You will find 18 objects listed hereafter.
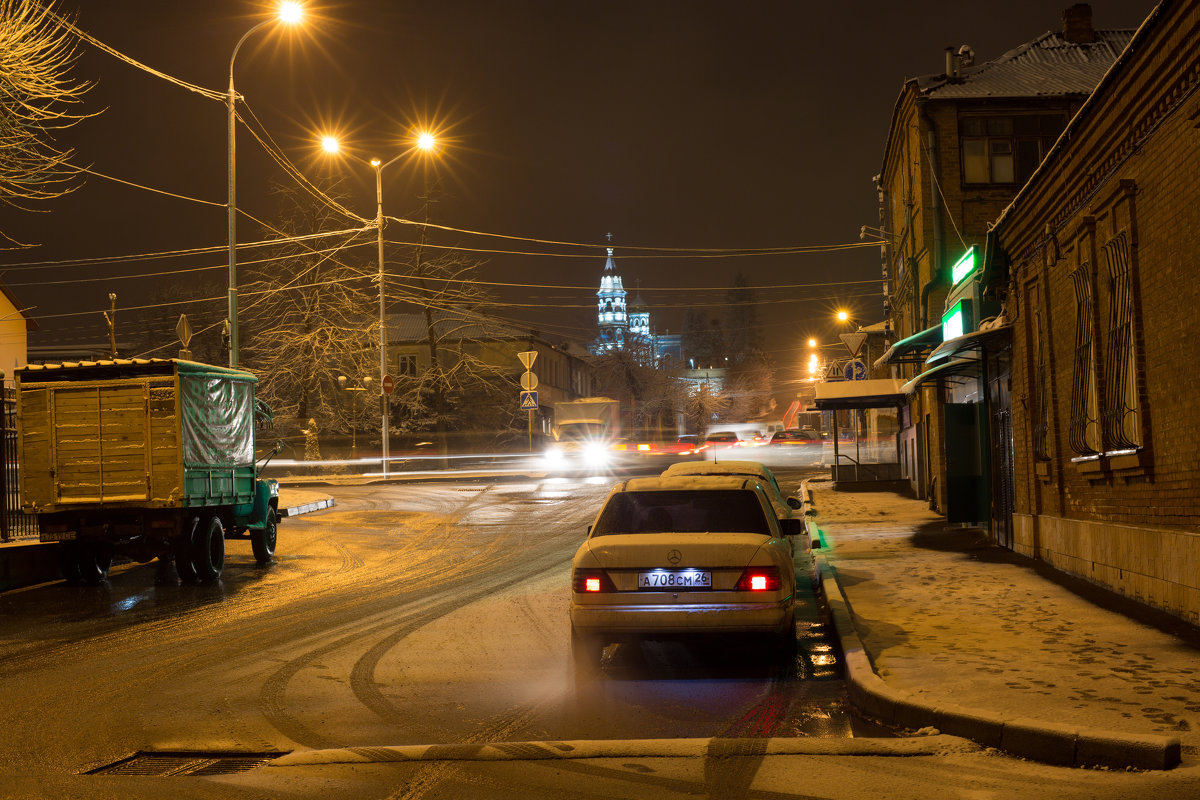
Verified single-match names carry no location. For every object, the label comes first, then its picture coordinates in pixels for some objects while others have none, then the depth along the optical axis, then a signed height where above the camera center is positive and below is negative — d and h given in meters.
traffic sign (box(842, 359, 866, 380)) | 29.96 +2.02
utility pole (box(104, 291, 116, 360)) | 26.38 +3.50
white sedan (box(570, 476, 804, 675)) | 7.95 -1.02
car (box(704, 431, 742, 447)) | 59.81 +0.54
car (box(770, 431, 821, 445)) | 64.31 +0.54
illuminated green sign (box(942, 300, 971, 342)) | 18.00 +2.03
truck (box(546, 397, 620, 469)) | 48.25 +1.02
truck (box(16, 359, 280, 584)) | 14.30 +0.04
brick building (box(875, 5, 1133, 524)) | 23.80 +6.41
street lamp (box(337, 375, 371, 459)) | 55.38 +1.99
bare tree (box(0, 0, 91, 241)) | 14.34 +5.17
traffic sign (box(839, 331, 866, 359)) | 31.34 +2.97
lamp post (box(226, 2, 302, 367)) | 23.62 +5.49
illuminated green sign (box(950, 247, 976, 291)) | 18.03 +2.98
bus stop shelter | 28.69 +0.72
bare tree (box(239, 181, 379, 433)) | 49.66 +6.72
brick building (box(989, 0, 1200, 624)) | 9.00 +1.11
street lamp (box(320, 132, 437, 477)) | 33.72 +7.98
